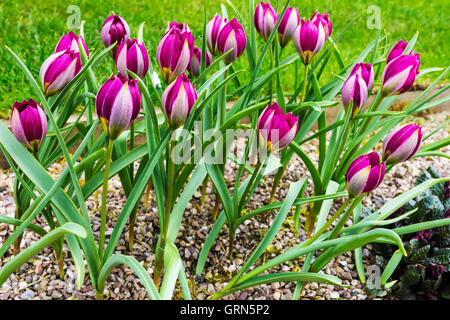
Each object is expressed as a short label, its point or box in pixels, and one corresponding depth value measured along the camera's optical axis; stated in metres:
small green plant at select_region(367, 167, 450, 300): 0.98
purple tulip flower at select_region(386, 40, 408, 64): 0.91
